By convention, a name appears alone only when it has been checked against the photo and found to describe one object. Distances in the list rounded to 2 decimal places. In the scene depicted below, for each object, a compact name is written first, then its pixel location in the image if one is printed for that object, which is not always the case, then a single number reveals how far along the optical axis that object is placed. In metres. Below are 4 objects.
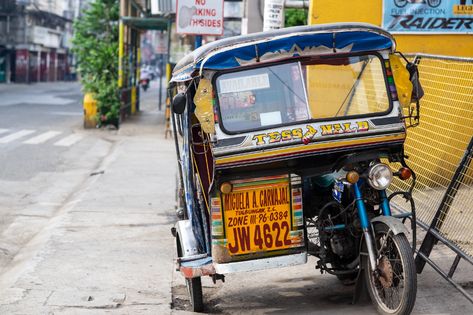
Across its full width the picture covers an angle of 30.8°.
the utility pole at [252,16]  13.67
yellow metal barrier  6.45
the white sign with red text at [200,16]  10.56
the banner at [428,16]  11.02
